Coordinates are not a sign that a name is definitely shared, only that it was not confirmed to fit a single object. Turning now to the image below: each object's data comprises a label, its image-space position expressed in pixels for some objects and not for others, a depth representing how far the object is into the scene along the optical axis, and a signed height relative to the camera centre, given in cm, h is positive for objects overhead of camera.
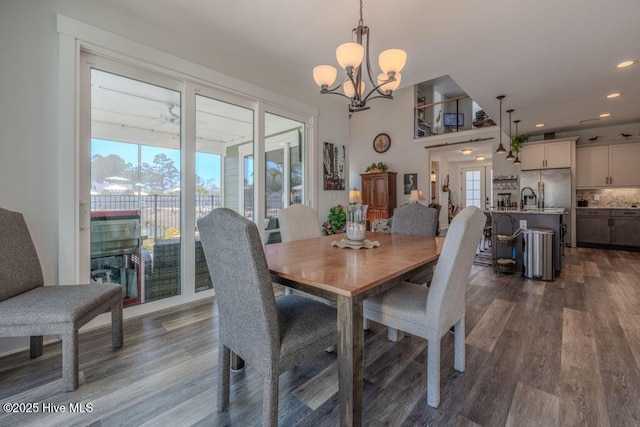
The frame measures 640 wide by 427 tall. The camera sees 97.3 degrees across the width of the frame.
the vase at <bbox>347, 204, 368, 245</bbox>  202 -8
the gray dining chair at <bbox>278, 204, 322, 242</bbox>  256 -9
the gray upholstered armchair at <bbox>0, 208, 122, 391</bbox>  154 -52
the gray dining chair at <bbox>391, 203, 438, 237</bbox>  278 -7
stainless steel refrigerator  595 +55
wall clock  793 +202
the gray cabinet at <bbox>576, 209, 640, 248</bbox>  555 -28
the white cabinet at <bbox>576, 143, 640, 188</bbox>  571 +100
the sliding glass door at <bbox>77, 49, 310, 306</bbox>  240 +44
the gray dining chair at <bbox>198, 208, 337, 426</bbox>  111 -46
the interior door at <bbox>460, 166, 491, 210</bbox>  1036 +105
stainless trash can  369 -55
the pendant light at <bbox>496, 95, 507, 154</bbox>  414 +173
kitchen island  390 -21
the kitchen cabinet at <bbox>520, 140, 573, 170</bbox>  602 +129
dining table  117 -29
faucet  625 +38
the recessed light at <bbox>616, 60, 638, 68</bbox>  310 +166
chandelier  198 +110
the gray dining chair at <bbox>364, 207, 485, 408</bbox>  142 -50
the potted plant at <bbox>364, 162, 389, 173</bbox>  746 +124
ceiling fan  280 +99
